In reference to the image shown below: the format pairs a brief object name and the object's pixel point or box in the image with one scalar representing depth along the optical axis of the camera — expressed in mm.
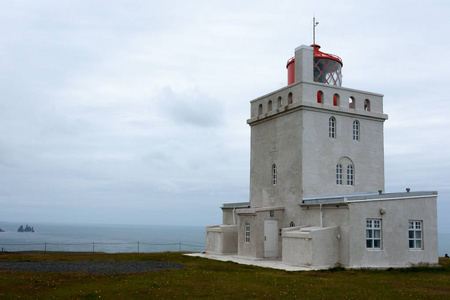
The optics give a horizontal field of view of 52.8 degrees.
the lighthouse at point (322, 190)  21484
